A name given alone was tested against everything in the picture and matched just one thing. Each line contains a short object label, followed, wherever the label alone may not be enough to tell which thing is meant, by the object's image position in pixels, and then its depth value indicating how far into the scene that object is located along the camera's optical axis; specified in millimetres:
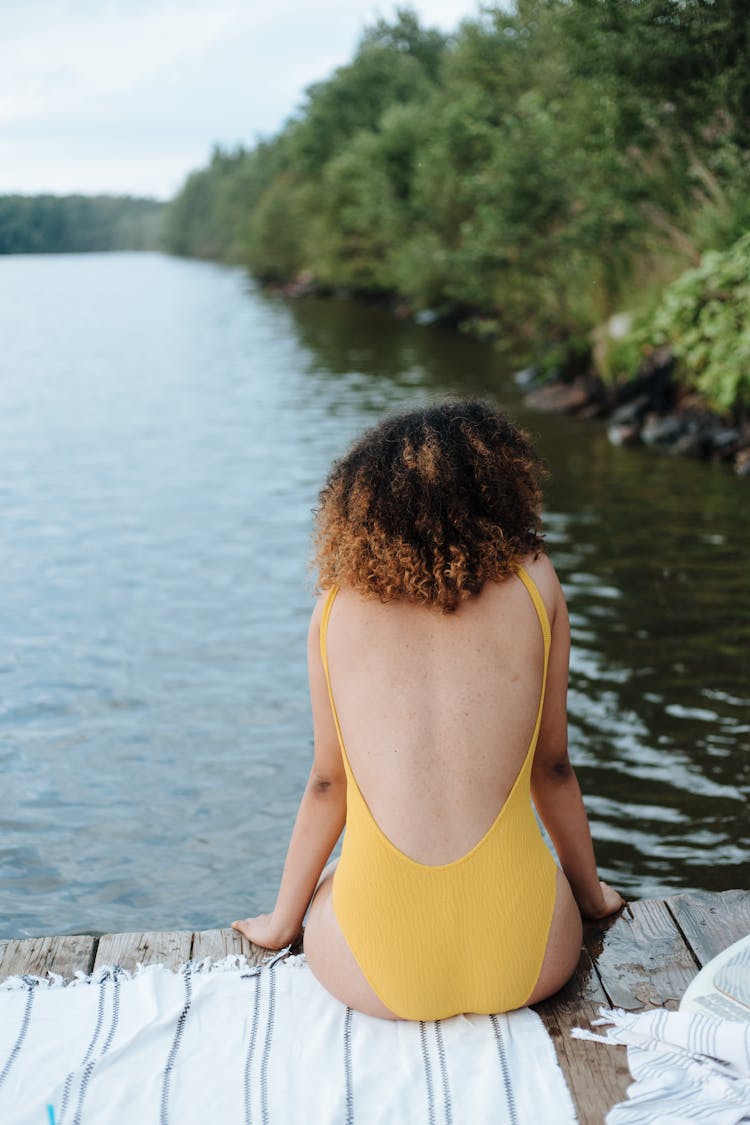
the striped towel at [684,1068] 2201
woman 2430
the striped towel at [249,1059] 2291
